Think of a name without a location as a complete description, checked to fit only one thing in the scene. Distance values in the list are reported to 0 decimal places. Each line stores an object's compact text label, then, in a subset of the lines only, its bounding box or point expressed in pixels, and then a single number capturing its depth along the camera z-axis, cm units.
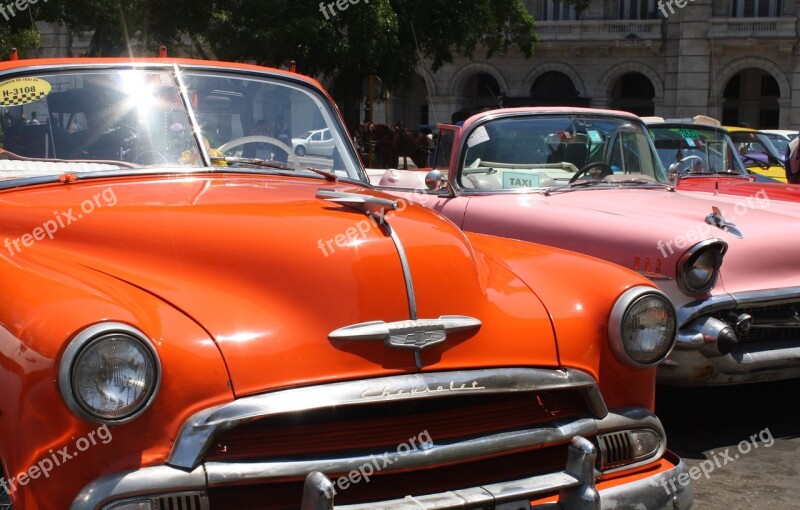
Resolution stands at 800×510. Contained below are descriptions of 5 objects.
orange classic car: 249
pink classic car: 489
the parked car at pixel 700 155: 799
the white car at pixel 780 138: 1702
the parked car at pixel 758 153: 1316
